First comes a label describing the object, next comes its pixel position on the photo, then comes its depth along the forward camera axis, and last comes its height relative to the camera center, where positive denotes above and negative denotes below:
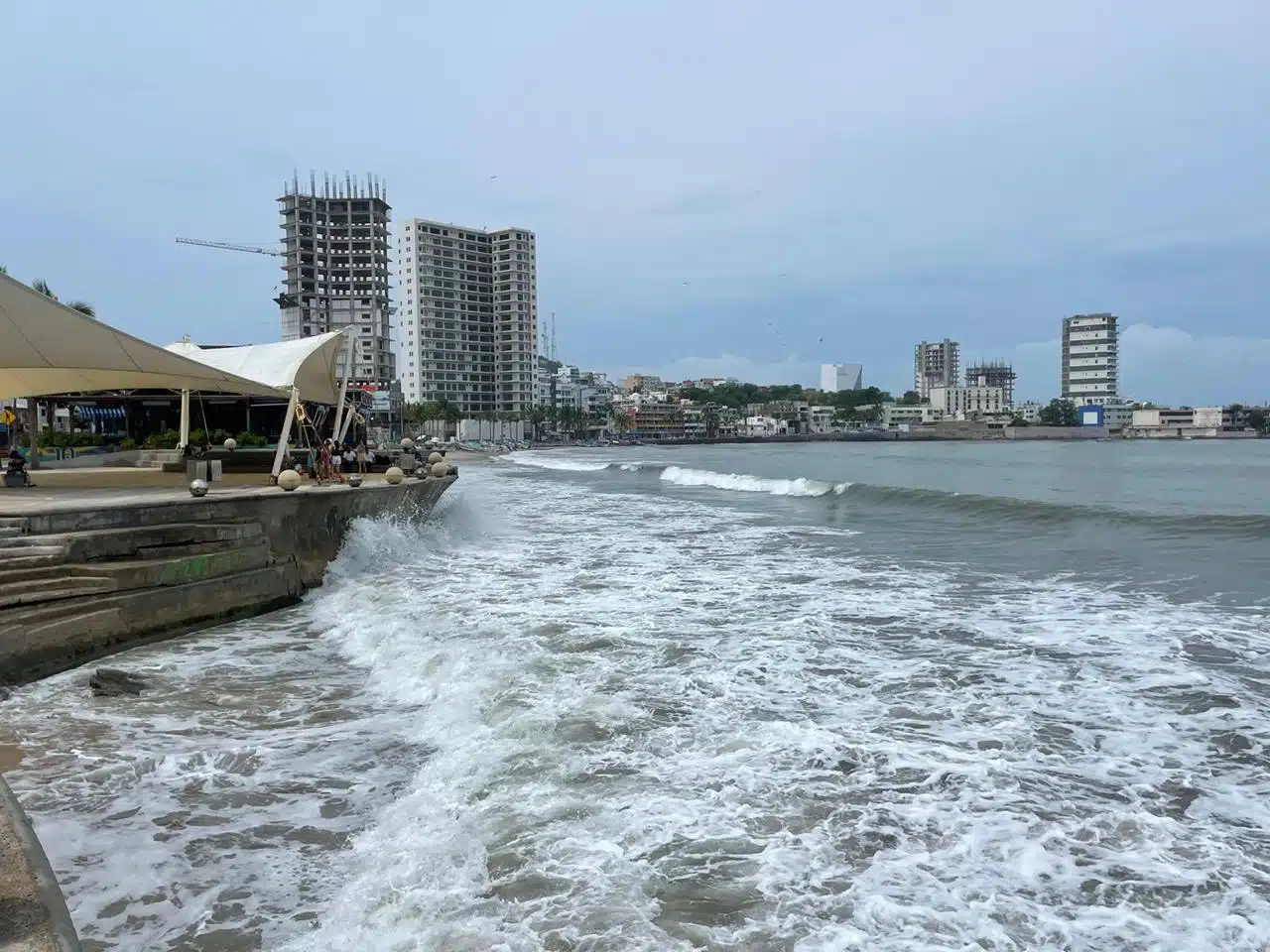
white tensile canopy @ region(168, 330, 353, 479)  21.44 +1.73
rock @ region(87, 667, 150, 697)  8.48 -2.54
